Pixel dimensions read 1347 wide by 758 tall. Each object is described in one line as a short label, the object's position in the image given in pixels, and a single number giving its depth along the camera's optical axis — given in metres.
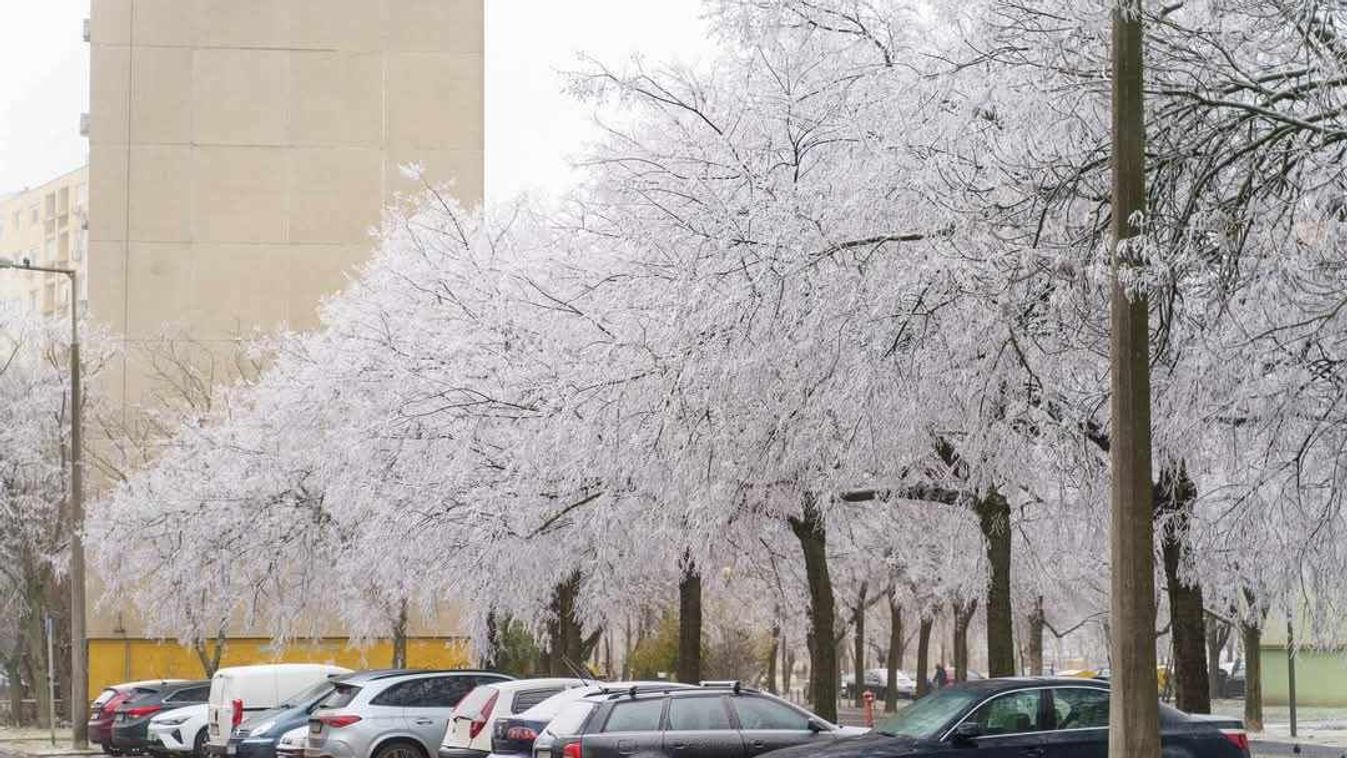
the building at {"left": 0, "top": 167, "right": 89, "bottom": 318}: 105.62
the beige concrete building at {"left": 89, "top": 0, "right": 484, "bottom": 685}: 56.75
